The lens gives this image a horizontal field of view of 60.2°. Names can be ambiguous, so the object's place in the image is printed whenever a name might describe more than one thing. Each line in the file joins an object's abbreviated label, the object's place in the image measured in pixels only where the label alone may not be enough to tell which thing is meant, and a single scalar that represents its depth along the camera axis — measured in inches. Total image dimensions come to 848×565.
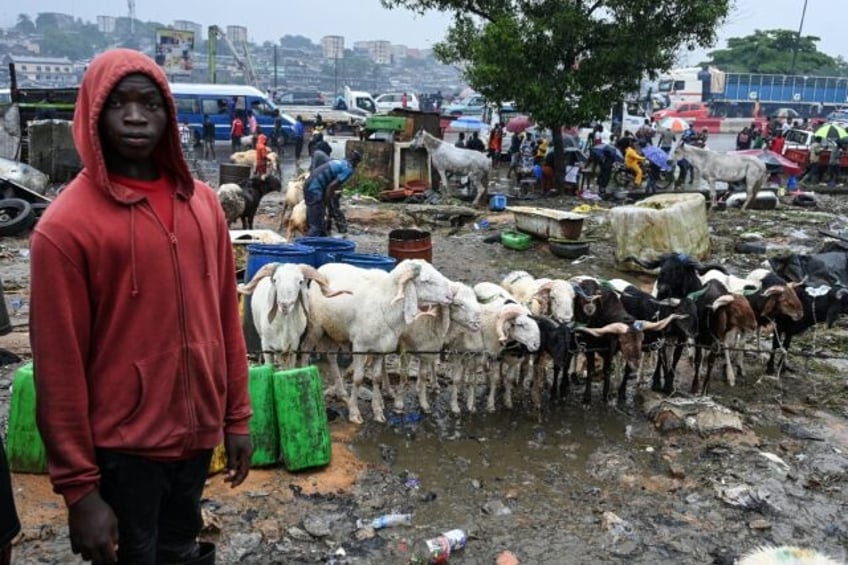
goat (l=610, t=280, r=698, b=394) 279.0
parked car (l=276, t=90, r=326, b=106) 1677.8
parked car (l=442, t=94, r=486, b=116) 1510.8
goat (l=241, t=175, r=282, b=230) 516.7
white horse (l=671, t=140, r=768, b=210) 675.4
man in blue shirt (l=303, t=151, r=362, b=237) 439.8
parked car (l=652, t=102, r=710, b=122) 1532.2
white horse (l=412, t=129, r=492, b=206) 684.7
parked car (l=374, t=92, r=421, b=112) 1609.3
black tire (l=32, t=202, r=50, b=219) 521.7
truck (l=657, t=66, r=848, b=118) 1875.0
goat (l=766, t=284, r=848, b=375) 310.5
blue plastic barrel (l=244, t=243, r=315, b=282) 284.7
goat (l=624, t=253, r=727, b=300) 316.5
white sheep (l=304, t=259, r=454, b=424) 244.5
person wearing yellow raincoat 782.5
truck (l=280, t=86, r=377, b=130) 1243.8
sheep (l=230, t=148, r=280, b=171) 695.7
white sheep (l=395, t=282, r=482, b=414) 254.8
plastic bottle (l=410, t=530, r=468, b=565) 174.4
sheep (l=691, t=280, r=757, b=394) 287.1
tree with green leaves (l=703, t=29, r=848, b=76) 2279.8
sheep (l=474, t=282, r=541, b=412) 250.7
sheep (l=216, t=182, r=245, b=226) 496.4
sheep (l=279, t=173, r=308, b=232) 534.6
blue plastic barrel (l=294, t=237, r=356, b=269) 320.4
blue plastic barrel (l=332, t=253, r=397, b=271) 308.0
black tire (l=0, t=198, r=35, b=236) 485.4
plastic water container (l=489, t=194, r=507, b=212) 656.4
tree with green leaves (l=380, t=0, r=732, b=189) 652.1
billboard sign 1876.2
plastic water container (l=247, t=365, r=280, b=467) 207.9
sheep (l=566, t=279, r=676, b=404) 259.6
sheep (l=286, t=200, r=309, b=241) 475.8
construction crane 1438.2
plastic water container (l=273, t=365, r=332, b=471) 208.8
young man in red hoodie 76.2
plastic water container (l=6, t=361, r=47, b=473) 195.6
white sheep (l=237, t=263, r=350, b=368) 238.7
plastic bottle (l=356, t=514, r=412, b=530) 189.6
